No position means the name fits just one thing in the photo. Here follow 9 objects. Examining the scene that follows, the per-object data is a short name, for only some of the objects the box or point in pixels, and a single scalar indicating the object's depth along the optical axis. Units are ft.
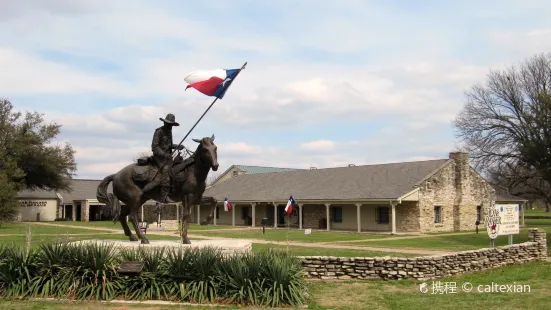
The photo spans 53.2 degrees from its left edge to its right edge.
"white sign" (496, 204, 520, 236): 59.52
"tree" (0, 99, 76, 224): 157.28
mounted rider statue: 42.16
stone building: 115.75
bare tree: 128.47
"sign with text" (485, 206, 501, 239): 58.27
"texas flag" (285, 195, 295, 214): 98.32
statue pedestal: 39.96
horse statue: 40.63
